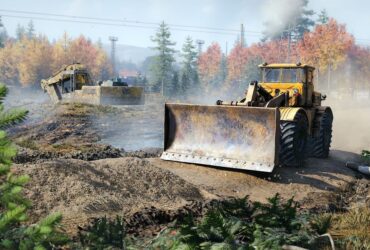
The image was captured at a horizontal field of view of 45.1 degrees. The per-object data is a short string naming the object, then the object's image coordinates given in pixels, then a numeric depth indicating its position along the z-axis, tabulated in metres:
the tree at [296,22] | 78.00
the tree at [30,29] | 153.88
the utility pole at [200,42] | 132.18
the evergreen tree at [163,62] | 64.75
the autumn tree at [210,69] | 73.98
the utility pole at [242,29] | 80.42
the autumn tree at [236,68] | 69.38
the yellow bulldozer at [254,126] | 10.02
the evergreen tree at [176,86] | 59.47
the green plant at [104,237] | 4.35
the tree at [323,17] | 83.38
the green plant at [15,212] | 2.51
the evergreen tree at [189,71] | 60.53
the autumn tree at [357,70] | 60.66
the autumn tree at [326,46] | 50.34
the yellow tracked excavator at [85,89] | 26.83
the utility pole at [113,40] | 119.01
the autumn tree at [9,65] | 75.38
